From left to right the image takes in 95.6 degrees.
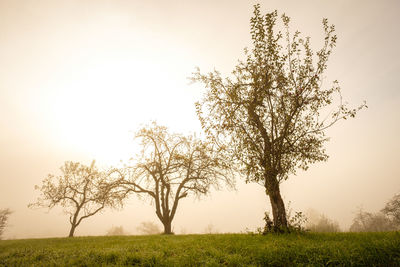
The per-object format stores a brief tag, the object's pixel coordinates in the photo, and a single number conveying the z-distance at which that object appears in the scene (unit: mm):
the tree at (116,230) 78062
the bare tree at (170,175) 21969
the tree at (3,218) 47822
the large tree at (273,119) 11344
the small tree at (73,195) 27109
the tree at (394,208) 41594
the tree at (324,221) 65519
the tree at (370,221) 59012
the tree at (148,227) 82688
